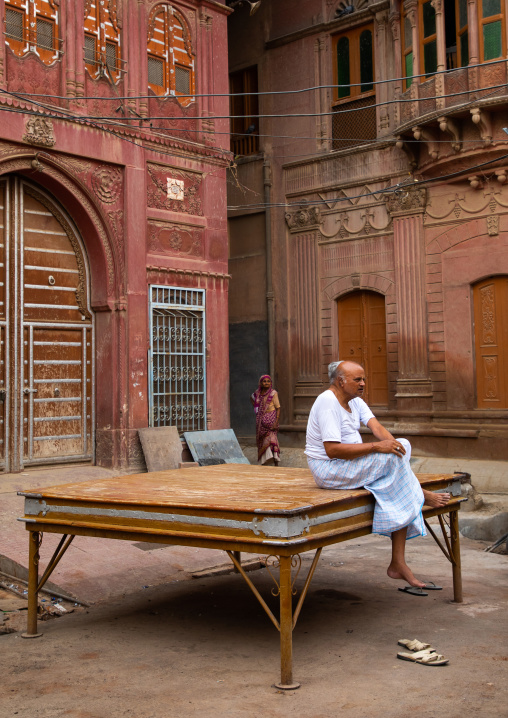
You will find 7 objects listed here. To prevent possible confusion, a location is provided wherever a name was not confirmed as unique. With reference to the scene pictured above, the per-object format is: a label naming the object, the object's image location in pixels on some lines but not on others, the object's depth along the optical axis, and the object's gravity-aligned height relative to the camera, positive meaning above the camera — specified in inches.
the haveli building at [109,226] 422.9 +99.4
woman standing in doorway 506.3 -23.5
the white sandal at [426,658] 171.5 -61.2
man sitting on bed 196.9 -20.2
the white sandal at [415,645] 179.5 -60.9
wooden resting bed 164.9 -30.0
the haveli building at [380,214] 514.6 +131.1
